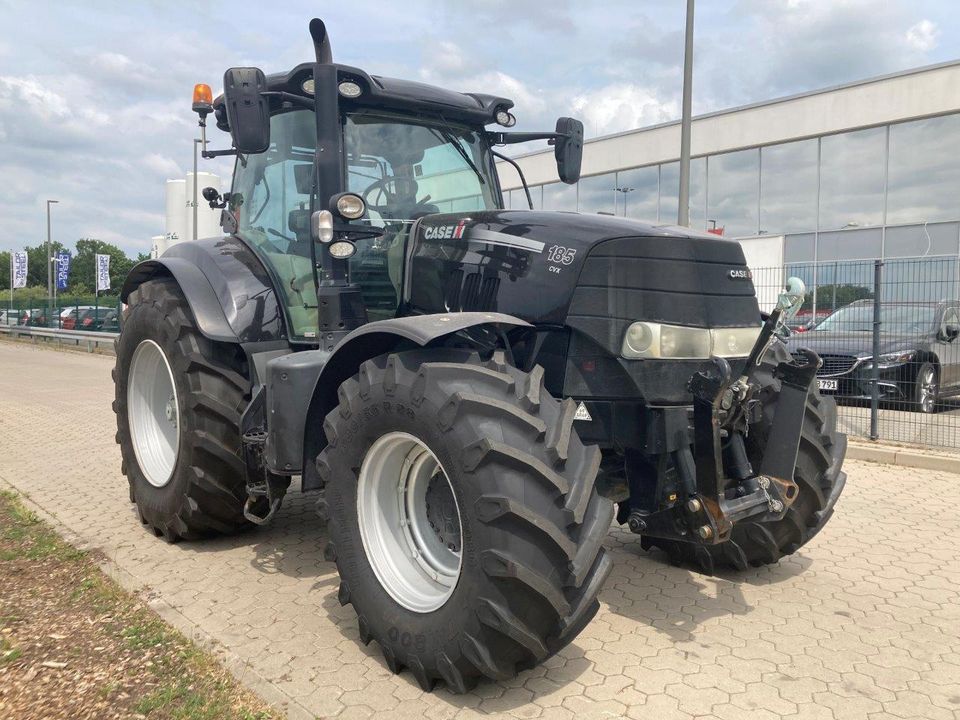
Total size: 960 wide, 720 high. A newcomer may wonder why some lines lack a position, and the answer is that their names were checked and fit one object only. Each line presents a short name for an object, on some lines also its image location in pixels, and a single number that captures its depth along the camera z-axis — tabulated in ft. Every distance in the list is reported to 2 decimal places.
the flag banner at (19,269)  119.55
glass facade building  57.31
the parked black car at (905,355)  28.40
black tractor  9.43
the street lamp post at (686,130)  36.01
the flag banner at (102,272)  105.81
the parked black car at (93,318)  90.58
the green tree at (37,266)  328.70
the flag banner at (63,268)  122.72
